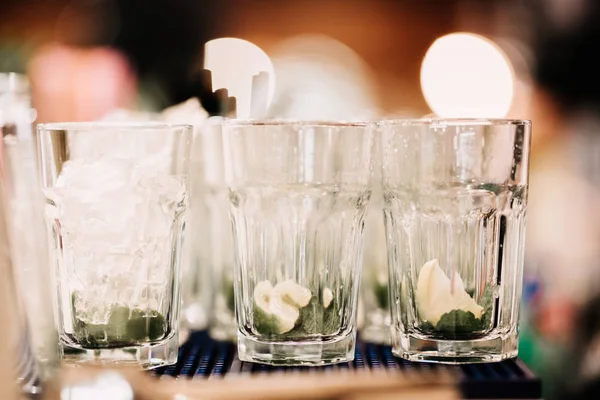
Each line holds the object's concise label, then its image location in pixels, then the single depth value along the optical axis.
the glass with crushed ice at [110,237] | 0.80
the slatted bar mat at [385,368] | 0.76
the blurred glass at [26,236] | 0.72
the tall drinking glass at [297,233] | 0.80
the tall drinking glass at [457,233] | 0.81
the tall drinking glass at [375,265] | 0.92
